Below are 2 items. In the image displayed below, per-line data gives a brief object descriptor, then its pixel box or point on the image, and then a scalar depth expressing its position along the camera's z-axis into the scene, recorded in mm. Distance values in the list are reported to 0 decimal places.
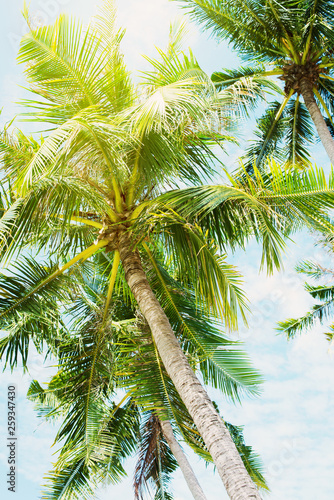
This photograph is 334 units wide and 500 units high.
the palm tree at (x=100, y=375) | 6098
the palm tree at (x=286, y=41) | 8828
